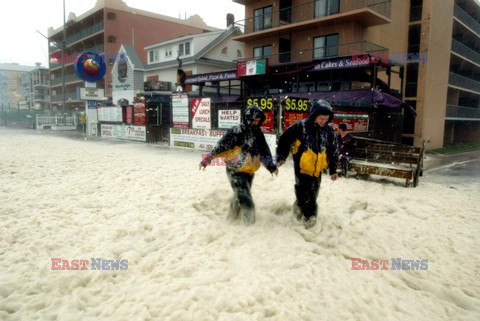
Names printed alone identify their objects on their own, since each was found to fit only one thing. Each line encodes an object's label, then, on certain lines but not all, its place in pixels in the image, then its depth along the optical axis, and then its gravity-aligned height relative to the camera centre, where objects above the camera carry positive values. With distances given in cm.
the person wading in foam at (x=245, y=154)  457 -45
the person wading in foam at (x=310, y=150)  441 -37
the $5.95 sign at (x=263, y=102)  1134 +82
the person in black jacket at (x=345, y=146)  867 -58
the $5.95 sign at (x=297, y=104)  1109 +75
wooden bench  783 -91
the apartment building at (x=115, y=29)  4150 +1312
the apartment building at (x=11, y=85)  7781 +908
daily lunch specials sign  1365 +46
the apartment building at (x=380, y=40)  2048 +628
